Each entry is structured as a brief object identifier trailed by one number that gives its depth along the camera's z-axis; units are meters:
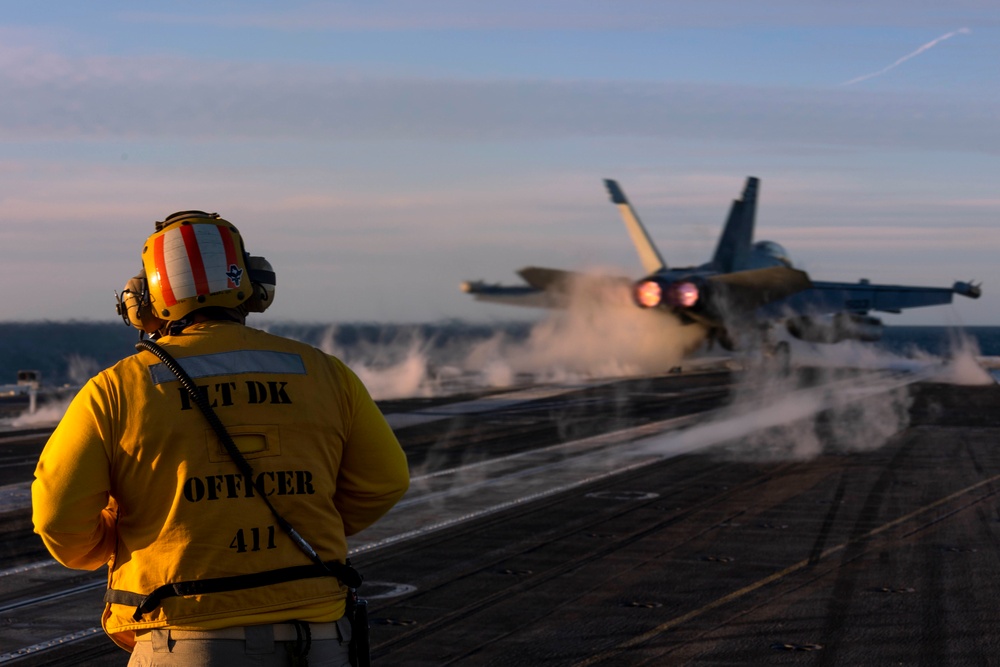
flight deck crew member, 3.43
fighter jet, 39.41
